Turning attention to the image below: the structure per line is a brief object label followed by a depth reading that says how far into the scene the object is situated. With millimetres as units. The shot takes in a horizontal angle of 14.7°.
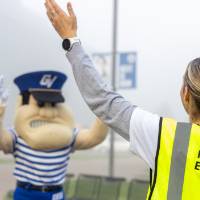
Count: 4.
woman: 1611
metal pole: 5146
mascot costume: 3734
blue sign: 5243
